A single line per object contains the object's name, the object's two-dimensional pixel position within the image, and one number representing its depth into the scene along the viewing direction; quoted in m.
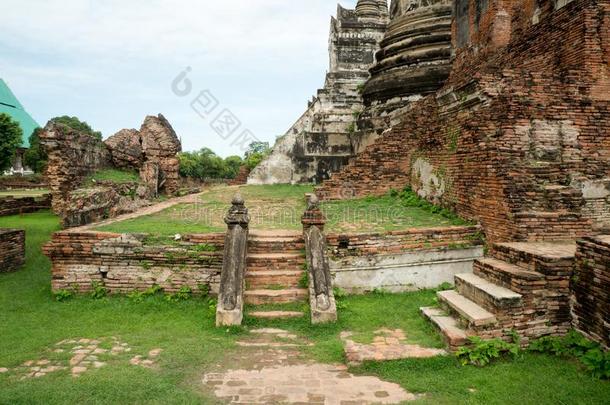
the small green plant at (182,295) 6.19
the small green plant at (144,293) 6.19
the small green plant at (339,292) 6.20
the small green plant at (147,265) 6.38
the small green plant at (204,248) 6.34
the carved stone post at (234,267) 5.28
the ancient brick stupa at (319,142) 15.06
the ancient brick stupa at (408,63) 12.64
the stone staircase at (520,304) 4.48
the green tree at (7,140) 17.86
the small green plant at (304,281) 6.03
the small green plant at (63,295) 6.29
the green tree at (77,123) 52.47
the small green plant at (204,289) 6.28
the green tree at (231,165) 50.38
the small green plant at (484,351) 4.21
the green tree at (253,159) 33.42
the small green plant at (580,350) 3.92
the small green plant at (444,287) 6.37
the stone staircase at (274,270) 5.80
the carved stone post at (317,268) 5.35
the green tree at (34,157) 37.31
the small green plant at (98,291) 6.30
